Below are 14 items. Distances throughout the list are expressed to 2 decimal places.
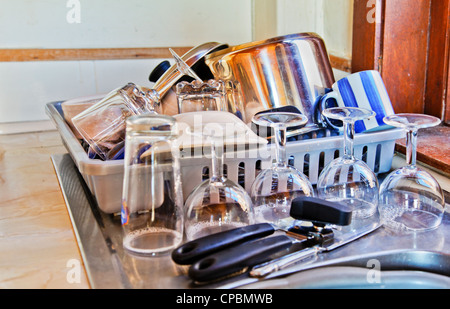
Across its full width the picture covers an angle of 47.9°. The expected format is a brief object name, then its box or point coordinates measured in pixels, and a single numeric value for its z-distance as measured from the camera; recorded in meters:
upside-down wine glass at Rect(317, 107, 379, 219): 0.80
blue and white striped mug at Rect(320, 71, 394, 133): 0.93
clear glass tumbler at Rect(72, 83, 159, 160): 0.89
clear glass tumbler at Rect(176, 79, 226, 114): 0.94
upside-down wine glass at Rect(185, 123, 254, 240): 0.74
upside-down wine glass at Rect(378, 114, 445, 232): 0.77
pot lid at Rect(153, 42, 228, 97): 1.00
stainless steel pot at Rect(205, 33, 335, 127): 0.91
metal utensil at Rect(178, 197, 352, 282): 0.61
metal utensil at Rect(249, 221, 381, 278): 0.64
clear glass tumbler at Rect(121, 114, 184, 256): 0.69
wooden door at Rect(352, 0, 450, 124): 1.22
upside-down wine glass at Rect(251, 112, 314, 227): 0.77
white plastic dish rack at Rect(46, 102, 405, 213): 0.78
